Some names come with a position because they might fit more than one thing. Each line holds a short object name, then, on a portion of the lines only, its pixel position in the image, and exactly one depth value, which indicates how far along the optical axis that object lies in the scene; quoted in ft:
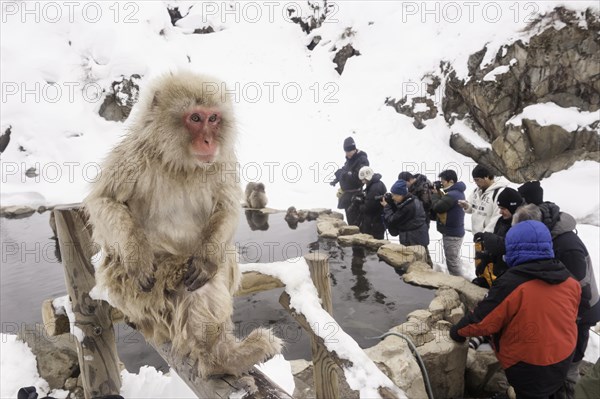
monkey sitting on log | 4.60
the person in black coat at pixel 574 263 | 7.89
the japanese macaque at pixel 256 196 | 28.09
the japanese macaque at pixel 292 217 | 24.42
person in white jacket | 11.41
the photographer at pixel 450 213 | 13.46
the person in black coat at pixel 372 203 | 16.60
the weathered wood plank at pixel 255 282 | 6.59
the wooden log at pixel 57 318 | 6.84
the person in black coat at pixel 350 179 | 18.63
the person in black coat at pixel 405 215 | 14.47
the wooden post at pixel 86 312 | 6.13
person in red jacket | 6.82
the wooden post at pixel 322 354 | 6.30
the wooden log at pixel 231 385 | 4.16
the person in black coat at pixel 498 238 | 9.68
